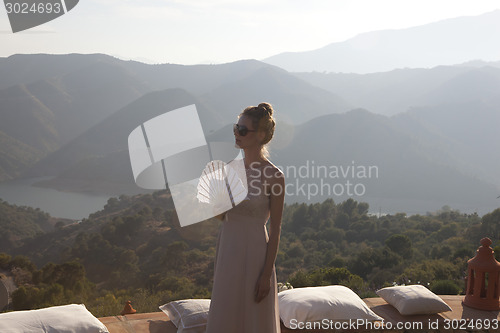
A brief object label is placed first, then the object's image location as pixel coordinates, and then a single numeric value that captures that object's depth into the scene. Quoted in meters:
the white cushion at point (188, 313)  2.90
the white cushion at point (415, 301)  3.34
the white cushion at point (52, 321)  2.47
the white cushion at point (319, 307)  3.00
